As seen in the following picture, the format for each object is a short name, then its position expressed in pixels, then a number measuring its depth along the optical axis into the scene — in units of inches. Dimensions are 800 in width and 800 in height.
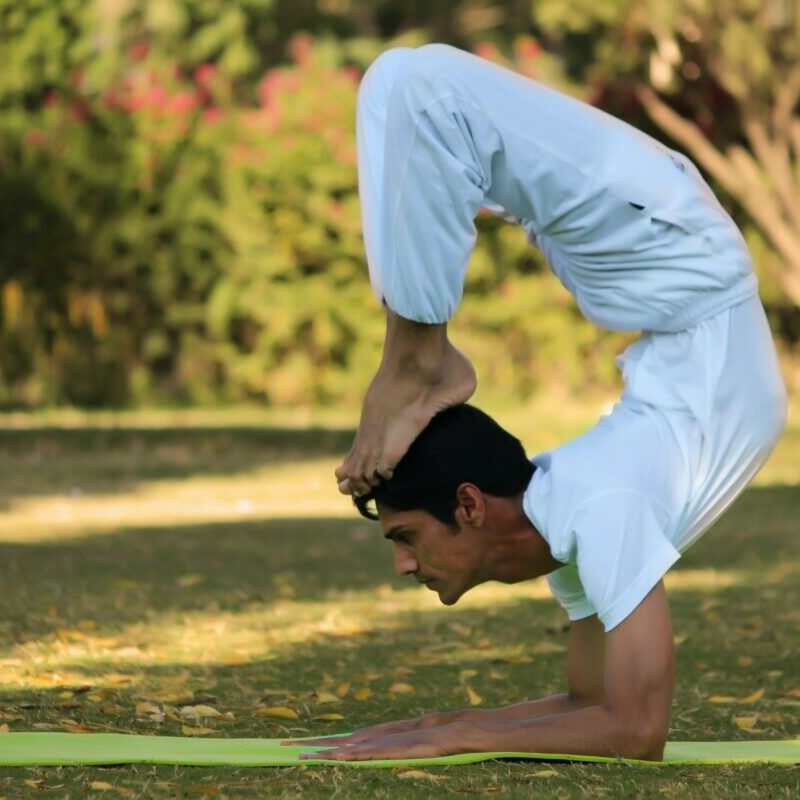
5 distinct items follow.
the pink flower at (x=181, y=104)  1083.9
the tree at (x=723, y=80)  1024.2
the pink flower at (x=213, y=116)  1099.3
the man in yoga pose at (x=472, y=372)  290.5
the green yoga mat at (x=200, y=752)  286.8
